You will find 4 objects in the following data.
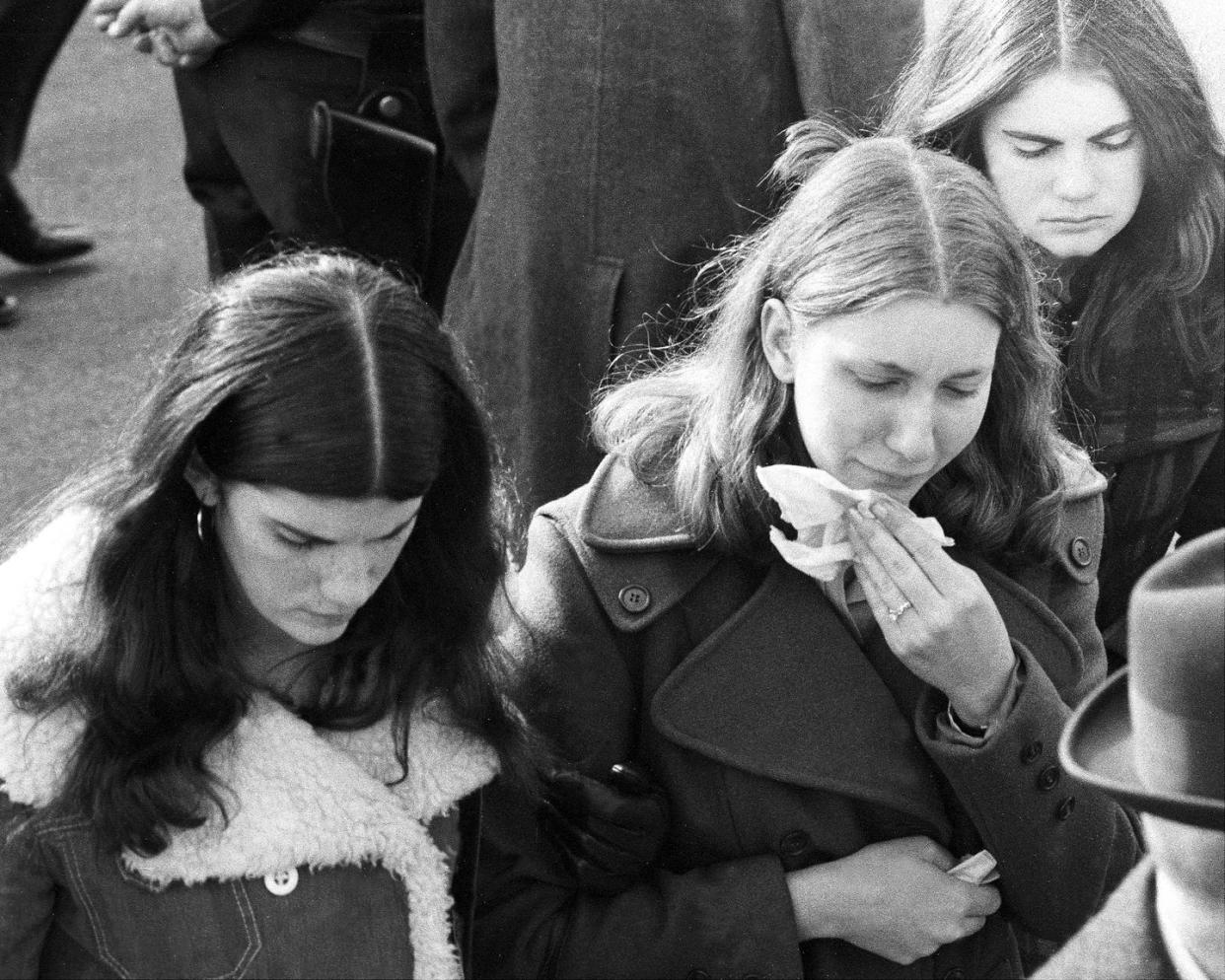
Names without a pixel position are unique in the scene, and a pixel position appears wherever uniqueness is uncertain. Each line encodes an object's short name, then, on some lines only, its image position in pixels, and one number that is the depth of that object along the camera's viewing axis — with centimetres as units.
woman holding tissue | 228
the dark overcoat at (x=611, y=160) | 297
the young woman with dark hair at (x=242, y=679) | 209
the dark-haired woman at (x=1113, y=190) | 274
